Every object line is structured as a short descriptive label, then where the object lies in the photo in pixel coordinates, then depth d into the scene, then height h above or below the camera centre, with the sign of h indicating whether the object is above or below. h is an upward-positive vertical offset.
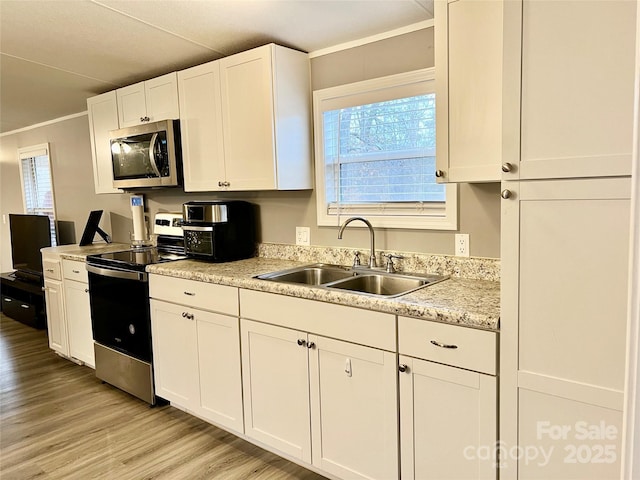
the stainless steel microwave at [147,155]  3.08 +0.33
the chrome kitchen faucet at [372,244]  2.43 -0.26
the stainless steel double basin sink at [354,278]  2.26 -0.43
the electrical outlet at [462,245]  2.23 -0.26
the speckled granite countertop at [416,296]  1.59 -0.41
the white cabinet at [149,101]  3.07 +0.71
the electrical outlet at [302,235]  2.88 -0.24
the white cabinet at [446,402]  1.55 -0.75
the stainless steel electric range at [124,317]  2.90 -0.76
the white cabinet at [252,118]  2.57 +0.47
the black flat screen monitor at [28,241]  4.93 -0.40
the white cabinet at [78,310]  3.47 -0.83
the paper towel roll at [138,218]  3.79 -0.13
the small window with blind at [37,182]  5.23 +0.28
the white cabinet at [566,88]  1.24 +0.29
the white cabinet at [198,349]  2.43 -0.84
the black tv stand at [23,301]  4.82 -1.05
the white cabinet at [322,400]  1.85 -0.91
